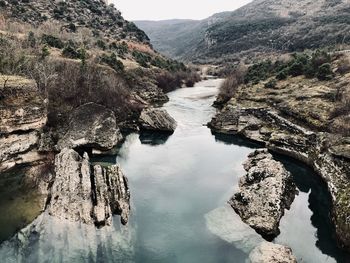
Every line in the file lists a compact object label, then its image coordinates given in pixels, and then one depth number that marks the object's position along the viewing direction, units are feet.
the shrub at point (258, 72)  276.62
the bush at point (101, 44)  319.68
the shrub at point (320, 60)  226.99
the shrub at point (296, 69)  236.84
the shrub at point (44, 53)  203.64
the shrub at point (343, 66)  205.60
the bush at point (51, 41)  259.82
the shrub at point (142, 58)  331.84
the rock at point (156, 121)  207.41
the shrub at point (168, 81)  334.05
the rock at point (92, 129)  157.99
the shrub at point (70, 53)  241.76
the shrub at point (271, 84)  236.16
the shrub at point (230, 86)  271.28
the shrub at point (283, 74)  242.99
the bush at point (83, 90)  177.78
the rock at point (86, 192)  102.53
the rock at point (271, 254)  86.03
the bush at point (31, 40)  232.61
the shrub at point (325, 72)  207.90
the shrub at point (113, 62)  263.90
